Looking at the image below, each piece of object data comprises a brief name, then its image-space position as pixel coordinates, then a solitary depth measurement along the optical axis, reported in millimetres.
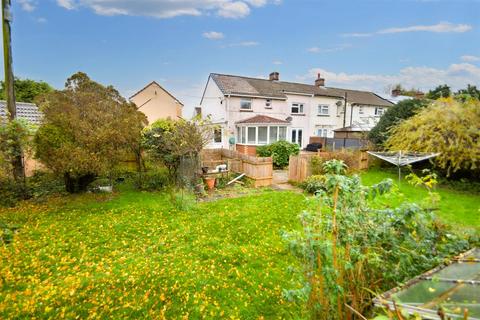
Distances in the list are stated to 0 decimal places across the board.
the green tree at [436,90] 42950
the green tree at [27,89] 23520
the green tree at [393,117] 14796
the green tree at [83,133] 7609
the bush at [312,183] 10265
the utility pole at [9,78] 8211
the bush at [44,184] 8961
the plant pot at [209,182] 10727
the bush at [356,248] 2244
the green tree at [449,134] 10156
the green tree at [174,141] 9797
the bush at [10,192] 8151
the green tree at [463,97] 11371
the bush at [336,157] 11883
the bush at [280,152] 16469
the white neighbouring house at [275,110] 20500
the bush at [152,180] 10219
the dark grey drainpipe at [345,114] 26458
